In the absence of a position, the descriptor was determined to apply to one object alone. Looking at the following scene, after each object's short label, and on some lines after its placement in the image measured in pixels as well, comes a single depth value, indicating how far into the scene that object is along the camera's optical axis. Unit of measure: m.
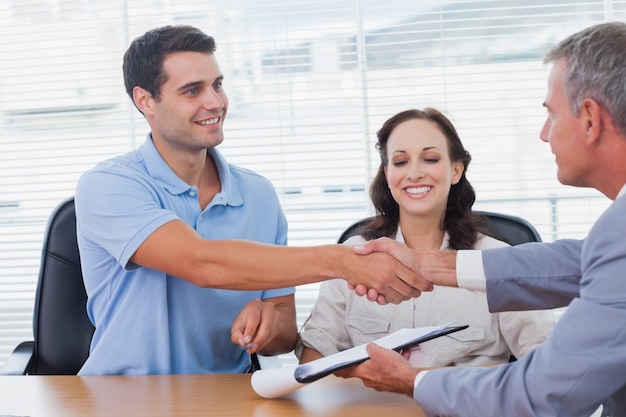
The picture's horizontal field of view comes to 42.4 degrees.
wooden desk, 1.65
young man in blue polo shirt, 2.05
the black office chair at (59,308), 2.42
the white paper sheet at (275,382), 1.66
